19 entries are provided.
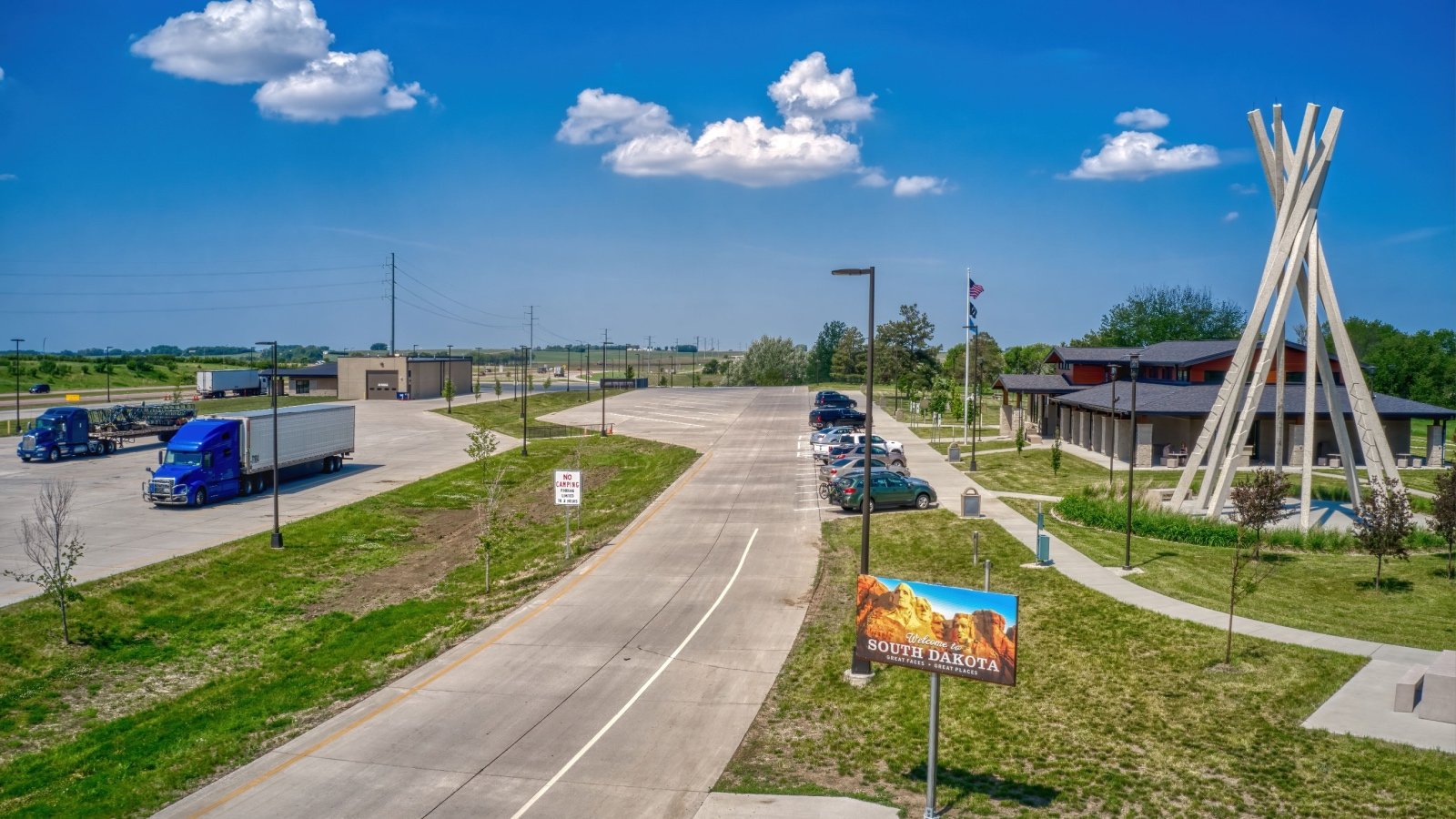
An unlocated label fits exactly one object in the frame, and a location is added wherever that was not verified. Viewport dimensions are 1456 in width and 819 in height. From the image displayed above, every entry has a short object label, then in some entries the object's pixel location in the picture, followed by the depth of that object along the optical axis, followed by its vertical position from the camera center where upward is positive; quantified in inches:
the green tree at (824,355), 6879.9 +138.0
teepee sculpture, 1238.3 +96.2
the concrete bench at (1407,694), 638.5 -204.0
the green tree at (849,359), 5718.5 +94.5
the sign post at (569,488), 1209.4 -145.8
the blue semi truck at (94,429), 2160.4 -155.1
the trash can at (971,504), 1365.7 -178.3
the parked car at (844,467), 1593.3 -155.9
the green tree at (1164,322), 4881.9 +294.1
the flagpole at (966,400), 2271.2 -56.0
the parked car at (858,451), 1878.7 -154.5
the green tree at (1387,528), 962.7 -144.0
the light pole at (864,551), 770.2 -141.5
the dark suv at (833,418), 2706.7 -120.5
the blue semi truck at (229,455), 1621.6 -162.8
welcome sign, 506.0 -135.9
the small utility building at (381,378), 4222.4 -43.9
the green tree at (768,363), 6589.6 +72.7
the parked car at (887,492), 1454.2 -175.2
